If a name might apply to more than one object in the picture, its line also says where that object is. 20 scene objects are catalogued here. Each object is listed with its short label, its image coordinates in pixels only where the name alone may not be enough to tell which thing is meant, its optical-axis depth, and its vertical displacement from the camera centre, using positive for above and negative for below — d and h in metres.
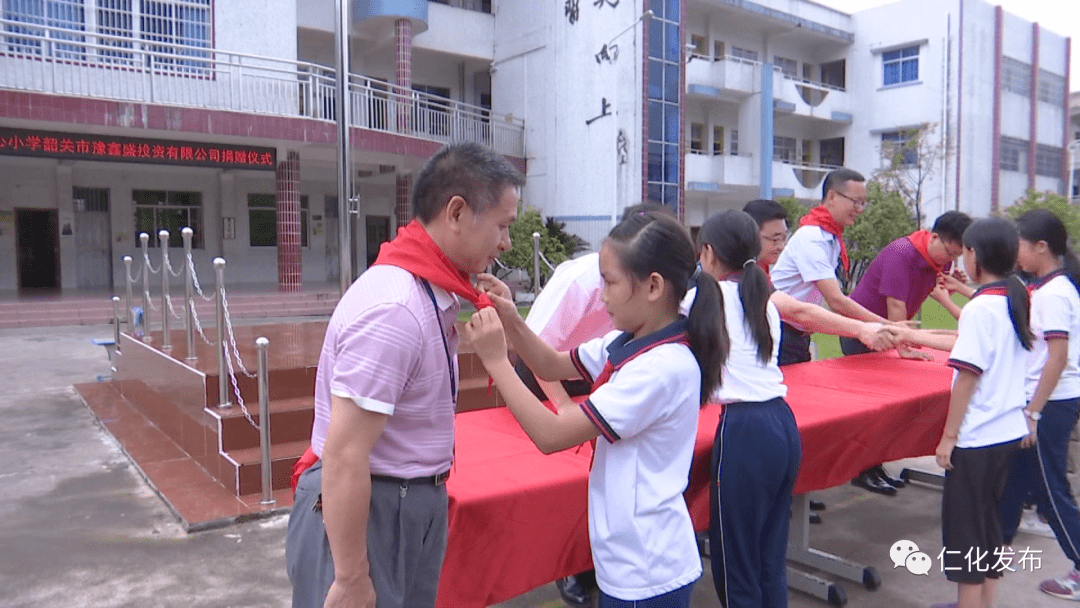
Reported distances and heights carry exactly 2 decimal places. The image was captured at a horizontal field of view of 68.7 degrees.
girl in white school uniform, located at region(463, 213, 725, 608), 1.66 -0.35
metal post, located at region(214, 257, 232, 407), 4.61 -0.60
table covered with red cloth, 1.98 -0.67
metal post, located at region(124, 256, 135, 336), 7.53 -0.44
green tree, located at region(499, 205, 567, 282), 14.52 +0.12
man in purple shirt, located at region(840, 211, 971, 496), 3.88 -0.11
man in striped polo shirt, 1.37 -0.27
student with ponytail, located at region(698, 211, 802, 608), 2.32 -0.58
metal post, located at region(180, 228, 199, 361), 5.56 -0.38
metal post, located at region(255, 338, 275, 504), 4.05 -0.90
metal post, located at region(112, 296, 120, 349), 7.74 -0.68
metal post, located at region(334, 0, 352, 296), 7.47 +1.16
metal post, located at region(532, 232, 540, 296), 7.93 -0.11
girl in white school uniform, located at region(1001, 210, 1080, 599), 3.09 -0.58
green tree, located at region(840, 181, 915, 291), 18.39 +0.56
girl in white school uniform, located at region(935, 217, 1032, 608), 2.65 -0.54
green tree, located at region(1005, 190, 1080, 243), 19.98 +1.09
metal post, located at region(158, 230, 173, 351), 6.24 -0.39
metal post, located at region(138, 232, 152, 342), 6.76 -0.44
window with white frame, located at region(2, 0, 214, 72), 13.03 +3.96
